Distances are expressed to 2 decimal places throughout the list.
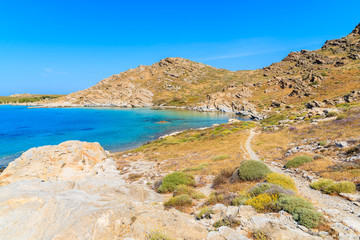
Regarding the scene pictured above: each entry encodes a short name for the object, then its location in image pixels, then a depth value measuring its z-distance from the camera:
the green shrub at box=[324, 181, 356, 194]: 8.58
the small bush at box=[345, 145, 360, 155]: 13.35
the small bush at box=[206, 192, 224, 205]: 9.45
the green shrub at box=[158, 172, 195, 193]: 12.97
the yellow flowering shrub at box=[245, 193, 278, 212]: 7.26
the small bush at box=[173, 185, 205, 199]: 10.85
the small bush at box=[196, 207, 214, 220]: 7.67
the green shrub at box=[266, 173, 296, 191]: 9.73
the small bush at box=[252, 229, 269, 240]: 5.19
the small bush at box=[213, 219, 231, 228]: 6.27
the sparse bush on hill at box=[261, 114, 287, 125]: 52.19
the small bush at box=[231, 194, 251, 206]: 8.20
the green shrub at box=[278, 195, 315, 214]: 6.74
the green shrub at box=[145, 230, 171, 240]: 5.09
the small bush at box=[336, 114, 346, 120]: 27.44
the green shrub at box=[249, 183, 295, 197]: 8.30
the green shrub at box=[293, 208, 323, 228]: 5.86
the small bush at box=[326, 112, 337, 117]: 31.88
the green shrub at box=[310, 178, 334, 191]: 9.59
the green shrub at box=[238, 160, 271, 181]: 11.89
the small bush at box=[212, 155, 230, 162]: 20.29
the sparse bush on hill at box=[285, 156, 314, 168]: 14.27
